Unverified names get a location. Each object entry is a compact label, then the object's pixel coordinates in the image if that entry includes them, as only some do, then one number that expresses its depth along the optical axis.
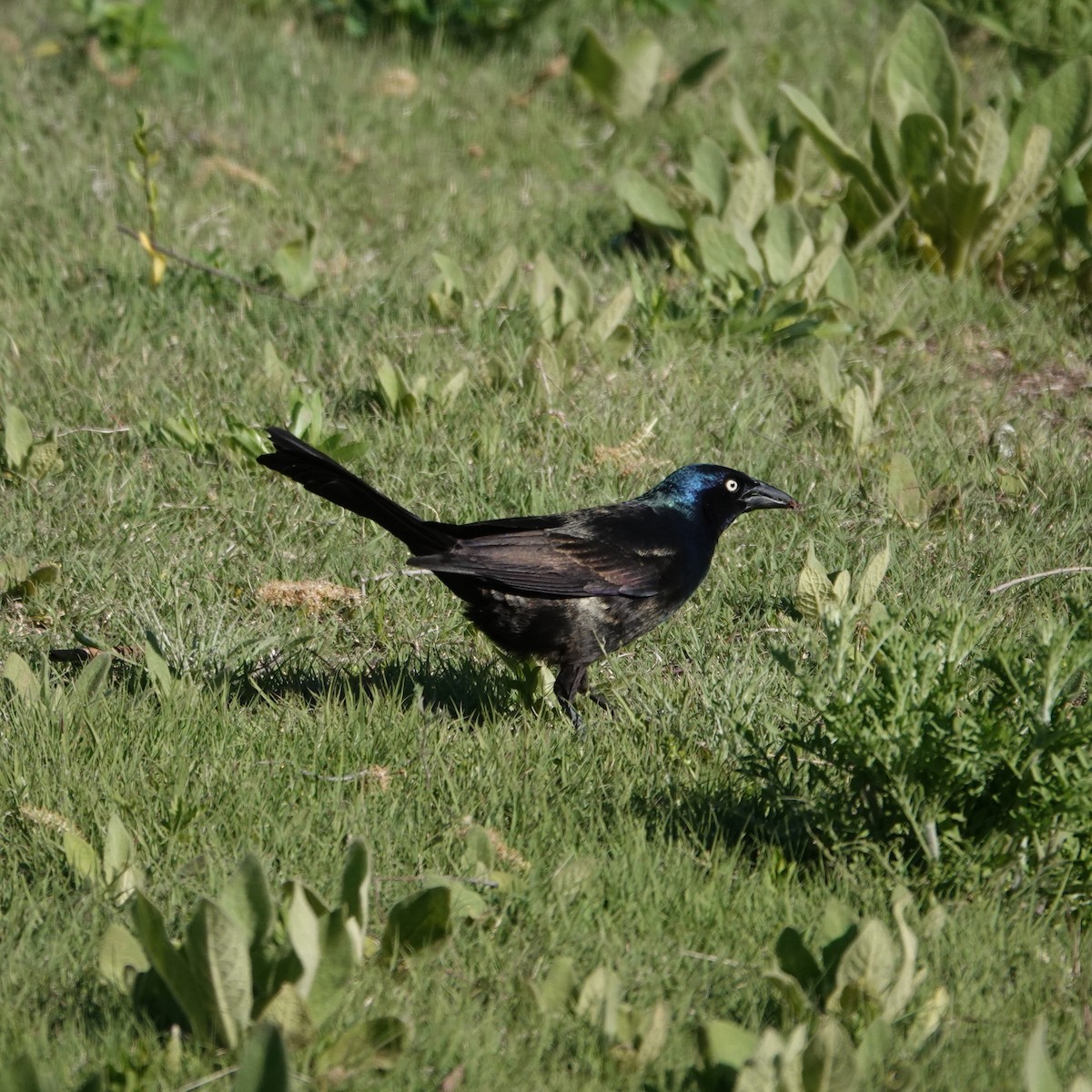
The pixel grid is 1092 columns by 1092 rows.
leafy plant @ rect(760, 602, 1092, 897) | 6.43
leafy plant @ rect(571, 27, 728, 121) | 16.25
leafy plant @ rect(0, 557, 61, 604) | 9.48
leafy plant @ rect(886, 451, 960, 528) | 10.77
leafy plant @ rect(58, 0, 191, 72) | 16.02
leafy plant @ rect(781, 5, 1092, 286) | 12.98
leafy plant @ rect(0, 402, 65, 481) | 10.64
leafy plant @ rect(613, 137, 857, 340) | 12.68
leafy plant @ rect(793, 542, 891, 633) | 9.13
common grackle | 8.68
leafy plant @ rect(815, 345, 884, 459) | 11.34
